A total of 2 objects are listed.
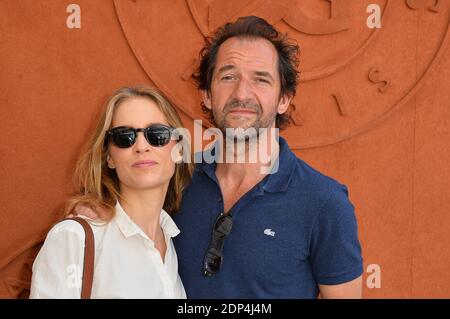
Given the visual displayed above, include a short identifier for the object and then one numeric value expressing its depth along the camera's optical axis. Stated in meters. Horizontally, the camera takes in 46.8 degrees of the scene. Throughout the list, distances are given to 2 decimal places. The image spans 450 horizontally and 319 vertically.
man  1.87
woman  1.62
